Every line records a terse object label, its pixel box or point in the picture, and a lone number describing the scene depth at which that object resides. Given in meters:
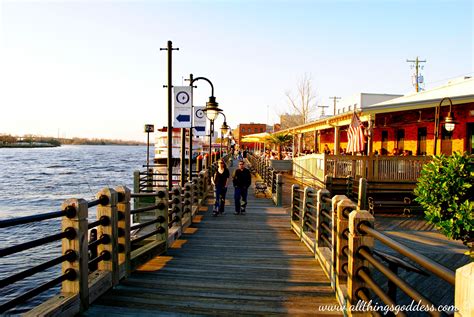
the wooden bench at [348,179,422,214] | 14.52
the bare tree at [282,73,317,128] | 52.25
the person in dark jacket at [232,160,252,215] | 12.41
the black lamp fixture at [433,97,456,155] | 13.29
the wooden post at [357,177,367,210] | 13.16
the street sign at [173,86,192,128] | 10.90
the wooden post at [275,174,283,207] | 15.34
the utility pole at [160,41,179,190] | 10.45
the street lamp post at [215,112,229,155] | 27.04
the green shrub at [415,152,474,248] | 8.38
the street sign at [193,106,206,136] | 18.08
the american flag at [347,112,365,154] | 15.17
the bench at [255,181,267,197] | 18.09
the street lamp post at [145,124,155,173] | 24.70
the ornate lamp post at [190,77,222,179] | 13.63
